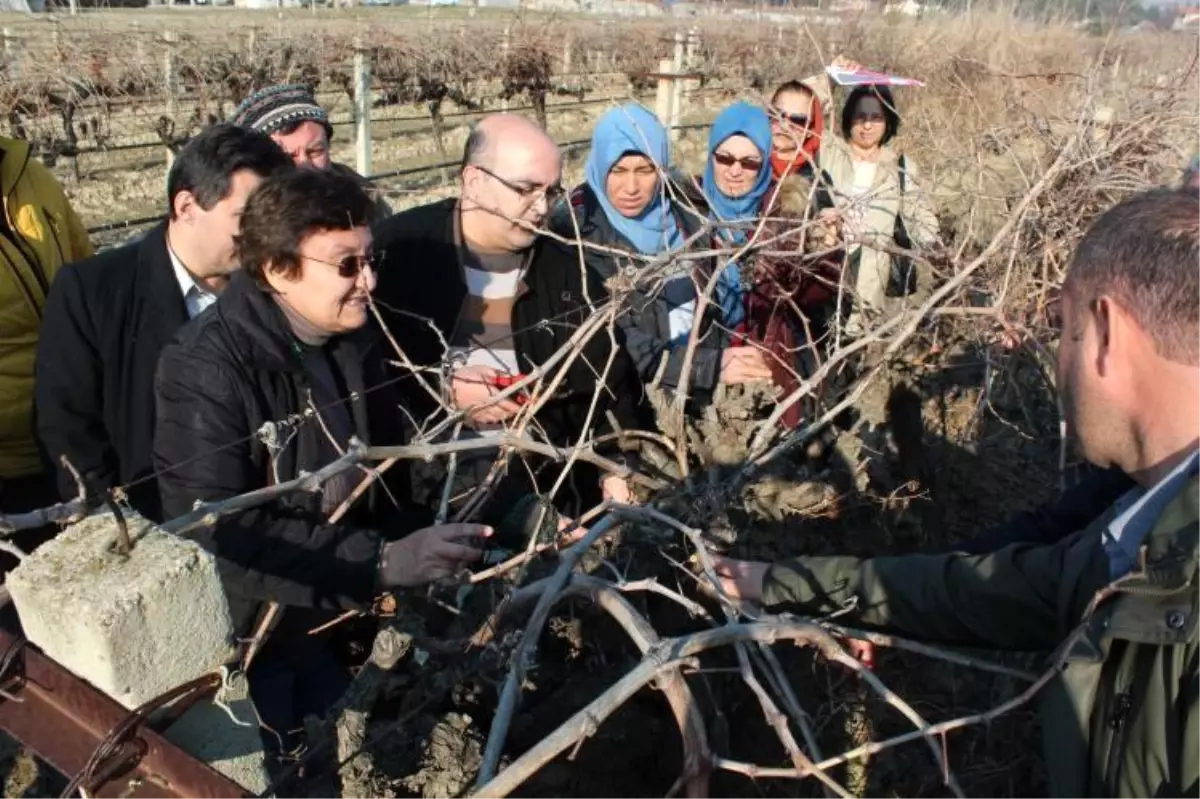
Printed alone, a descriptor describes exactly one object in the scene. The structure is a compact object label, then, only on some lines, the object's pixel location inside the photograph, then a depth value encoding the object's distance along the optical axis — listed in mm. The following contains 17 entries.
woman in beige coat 2750
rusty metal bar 1087
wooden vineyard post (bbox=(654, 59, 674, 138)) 12678
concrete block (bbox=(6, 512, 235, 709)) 1052
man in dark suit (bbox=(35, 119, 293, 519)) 2383
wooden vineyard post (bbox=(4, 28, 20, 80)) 10547
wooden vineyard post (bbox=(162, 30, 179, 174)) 11531
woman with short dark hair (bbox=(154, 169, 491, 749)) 1848
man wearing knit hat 3105
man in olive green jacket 1209
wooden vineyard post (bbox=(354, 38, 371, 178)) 11023
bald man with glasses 2771
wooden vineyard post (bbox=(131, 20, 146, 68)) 11862
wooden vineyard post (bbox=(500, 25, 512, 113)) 15367
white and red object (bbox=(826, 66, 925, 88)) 3969
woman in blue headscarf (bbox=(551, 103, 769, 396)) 3010
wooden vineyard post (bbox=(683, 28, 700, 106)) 17812
